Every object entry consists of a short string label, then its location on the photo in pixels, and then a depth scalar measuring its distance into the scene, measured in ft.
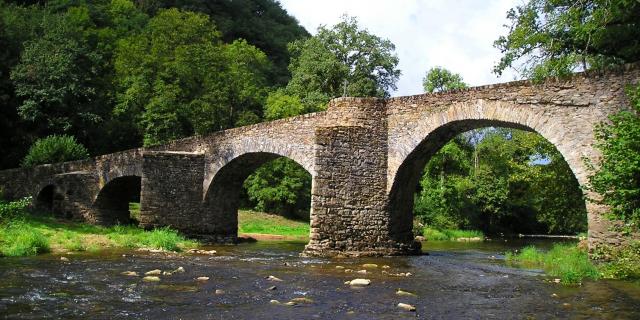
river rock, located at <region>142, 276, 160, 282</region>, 34.68
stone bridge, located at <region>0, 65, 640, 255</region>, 43.57
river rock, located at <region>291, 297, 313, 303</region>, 28.71
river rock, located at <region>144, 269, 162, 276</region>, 37.36
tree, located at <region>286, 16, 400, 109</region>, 119.24
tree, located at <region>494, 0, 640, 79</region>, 41.39
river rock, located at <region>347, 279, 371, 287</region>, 34.69
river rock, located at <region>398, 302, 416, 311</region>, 27.02
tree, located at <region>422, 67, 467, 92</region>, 112.37
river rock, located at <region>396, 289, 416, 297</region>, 31.33
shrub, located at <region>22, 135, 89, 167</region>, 86.84
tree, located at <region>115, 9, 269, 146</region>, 90.74
